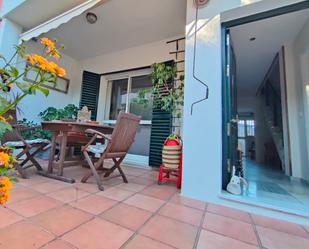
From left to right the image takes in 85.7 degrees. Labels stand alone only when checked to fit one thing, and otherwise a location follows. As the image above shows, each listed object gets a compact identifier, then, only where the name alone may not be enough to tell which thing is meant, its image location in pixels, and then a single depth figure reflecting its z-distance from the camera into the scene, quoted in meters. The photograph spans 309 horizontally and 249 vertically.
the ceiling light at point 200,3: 2.03
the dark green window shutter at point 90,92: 4.26
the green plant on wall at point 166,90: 2.86
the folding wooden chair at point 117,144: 1.98
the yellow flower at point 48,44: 0.70
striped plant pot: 2.22
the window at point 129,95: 3.81
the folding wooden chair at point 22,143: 2.11
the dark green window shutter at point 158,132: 3.17
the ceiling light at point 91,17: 3.10
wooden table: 2.12
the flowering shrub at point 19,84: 0.56
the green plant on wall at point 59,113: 3.75
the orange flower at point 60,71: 0.66
